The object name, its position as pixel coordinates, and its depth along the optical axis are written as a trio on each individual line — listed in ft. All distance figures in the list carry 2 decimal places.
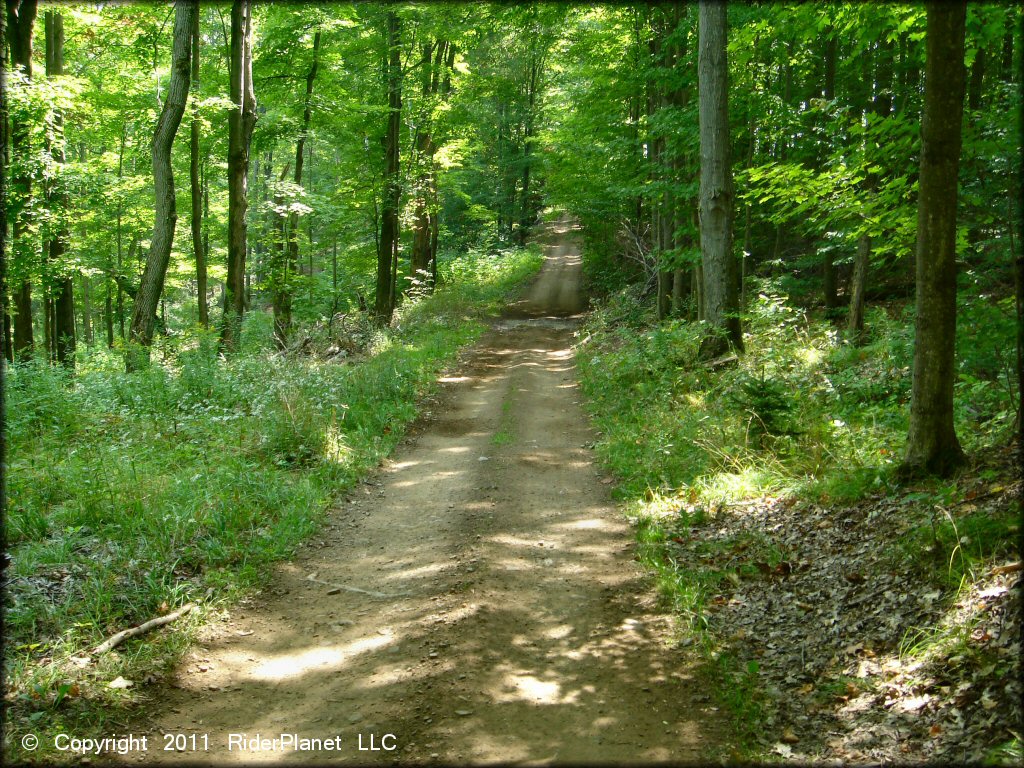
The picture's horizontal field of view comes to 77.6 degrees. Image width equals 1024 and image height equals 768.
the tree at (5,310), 12.67
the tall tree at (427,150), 70.18
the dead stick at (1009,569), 12.98
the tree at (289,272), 64.28
